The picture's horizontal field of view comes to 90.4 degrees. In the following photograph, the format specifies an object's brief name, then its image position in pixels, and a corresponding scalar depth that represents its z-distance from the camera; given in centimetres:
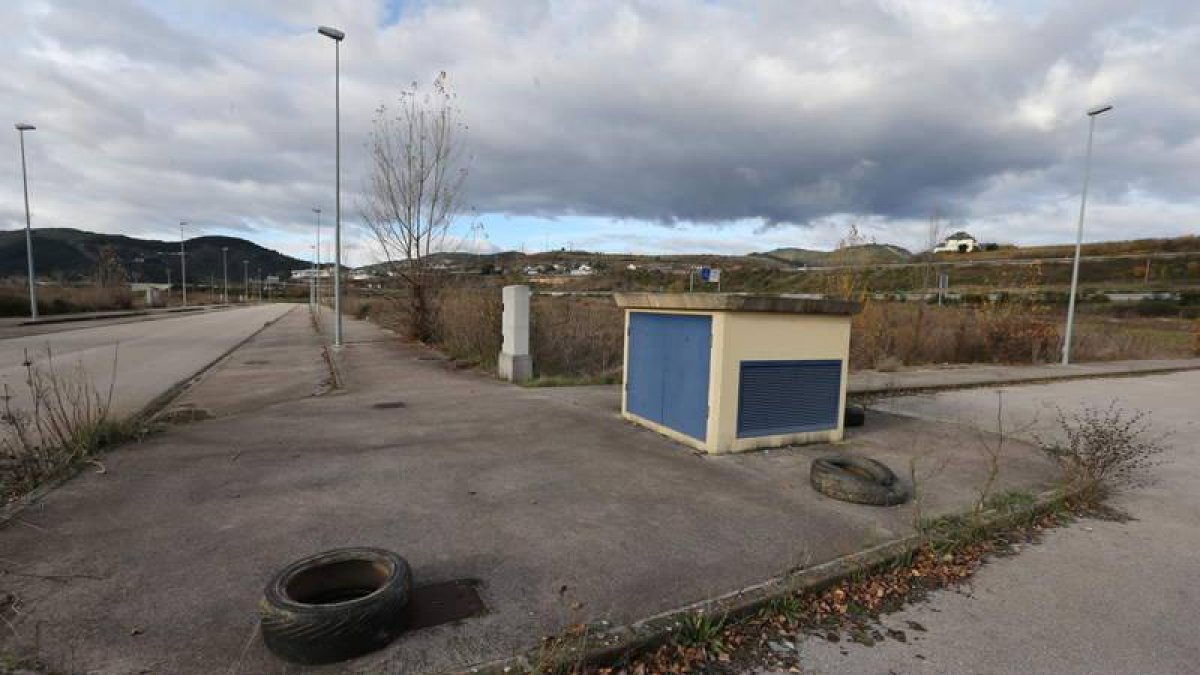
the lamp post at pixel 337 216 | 1822
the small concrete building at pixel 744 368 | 623
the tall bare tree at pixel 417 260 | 1780
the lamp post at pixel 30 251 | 2922
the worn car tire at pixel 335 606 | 268
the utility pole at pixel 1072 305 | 1728
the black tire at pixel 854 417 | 801
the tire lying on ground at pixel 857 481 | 505
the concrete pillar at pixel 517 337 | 1148
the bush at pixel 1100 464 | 548
